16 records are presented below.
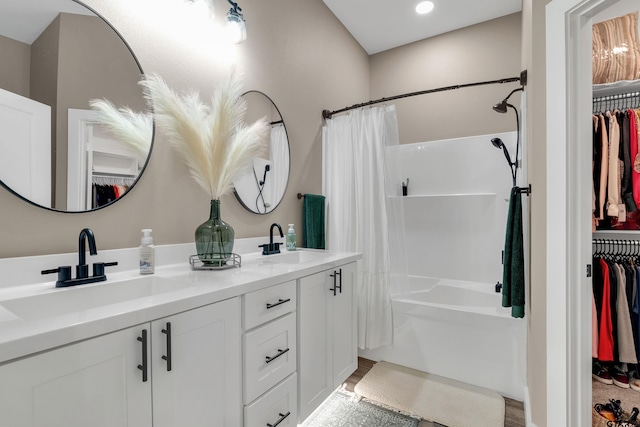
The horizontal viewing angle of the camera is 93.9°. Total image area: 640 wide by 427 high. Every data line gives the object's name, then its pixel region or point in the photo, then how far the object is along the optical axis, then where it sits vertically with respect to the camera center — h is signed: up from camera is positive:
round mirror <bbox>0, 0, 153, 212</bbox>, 0.97 +0.39
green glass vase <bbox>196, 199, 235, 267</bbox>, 1.31 -0.12
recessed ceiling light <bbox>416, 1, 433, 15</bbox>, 2.57 +1.83
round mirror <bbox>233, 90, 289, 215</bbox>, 1.81 +0.31
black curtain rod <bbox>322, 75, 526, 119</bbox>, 1.82 +0.86
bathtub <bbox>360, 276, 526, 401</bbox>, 1.93 -0.89
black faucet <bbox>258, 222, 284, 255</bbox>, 1.77 -0.19
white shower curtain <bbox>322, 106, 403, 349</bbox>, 2.19 +0.08
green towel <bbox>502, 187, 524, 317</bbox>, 1.70 -0.26
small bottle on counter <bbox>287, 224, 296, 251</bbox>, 1.94 -0.16
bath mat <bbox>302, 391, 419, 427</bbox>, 1.69 -1.18
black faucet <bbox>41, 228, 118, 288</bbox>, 0.96 -0.18
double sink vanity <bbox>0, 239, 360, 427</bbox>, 0.60 -0.35
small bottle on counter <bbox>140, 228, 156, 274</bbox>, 1.16 -0.15
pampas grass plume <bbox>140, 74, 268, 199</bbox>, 1.24 +0.37
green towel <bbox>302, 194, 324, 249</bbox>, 2.21 -0.04
